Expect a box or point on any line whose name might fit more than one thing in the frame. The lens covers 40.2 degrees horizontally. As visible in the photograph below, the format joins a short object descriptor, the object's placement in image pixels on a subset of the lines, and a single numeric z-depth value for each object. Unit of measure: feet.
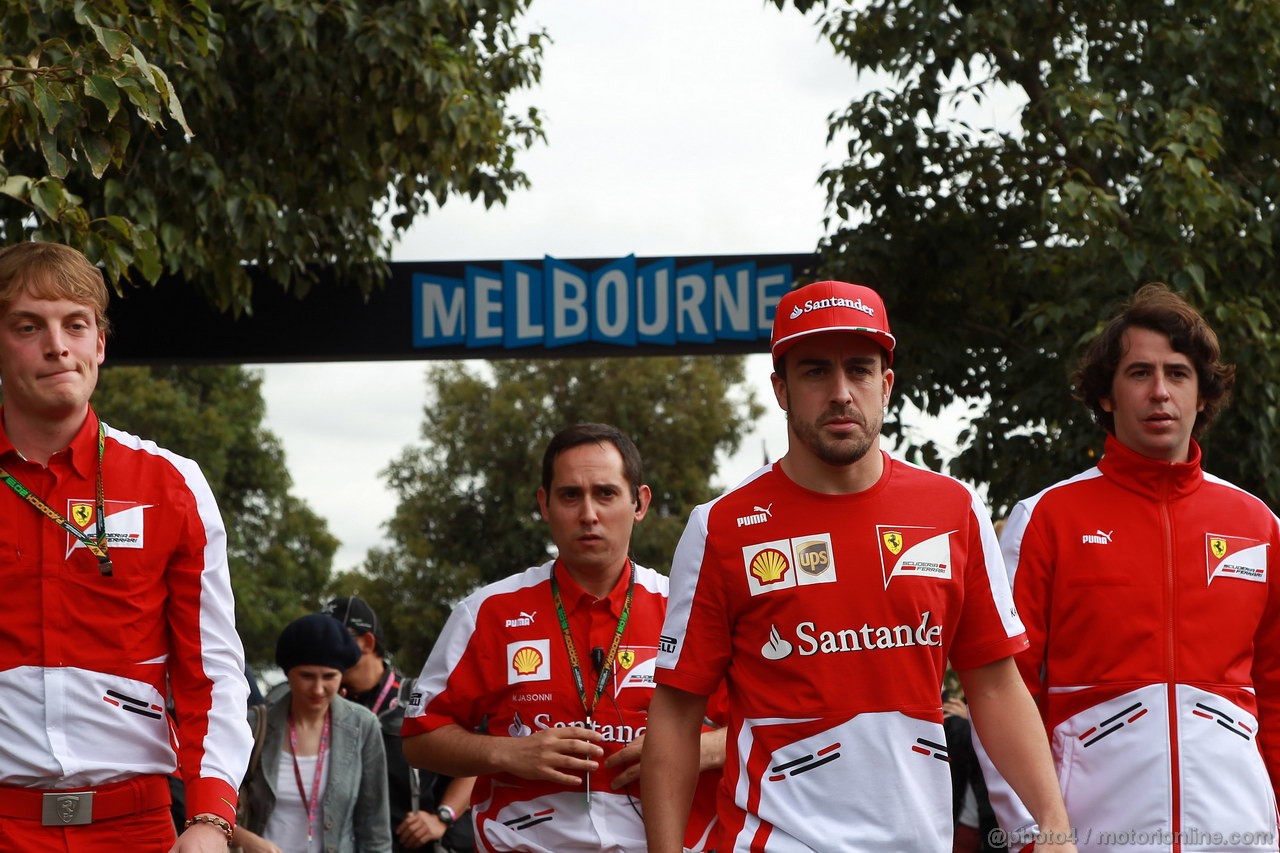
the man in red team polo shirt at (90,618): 13.20
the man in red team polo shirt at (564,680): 17.85
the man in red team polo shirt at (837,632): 13.20
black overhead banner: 46.01
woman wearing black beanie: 25.08
